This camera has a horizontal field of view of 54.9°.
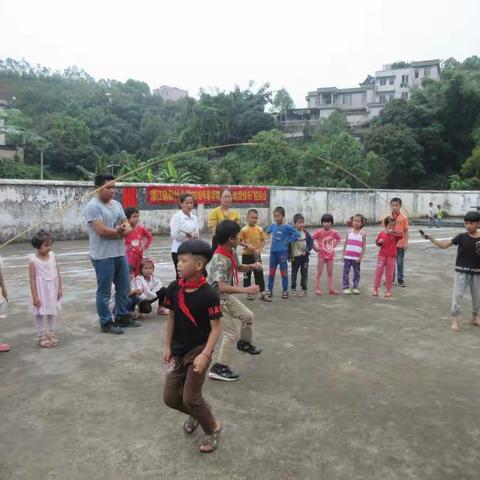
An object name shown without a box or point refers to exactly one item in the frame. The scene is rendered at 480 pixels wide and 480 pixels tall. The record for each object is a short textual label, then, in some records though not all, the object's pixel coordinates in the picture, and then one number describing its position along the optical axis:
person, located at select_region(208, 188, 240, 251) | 6.21
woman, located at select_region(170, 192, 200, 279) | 5.82
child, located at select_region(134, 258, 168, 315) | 5.74
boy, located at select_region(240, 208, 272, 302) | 6.48
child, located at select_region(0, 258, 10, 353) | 4.49
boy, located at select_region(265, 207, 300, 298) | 6.96
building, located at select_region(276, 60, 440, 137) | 62.28
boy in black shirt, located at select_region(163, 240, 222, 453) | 2.79
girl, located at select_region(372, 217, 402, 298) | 7.30
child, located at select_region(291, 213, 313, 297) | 7.19
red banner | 15.70
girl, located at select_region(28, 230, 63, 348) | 4.65
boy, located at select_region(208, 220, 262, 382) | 3.91
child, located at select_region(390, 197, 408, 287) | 7.57
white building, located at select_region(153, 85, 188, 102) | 110.62
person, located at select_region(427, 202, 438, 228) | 23.38
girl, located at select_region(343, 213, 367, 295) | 7.38
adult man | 4.85
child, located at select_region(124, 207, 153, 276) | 5.90
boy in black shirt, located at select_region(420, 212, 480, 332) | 5.46
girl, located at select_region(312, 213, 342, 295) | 7.40
